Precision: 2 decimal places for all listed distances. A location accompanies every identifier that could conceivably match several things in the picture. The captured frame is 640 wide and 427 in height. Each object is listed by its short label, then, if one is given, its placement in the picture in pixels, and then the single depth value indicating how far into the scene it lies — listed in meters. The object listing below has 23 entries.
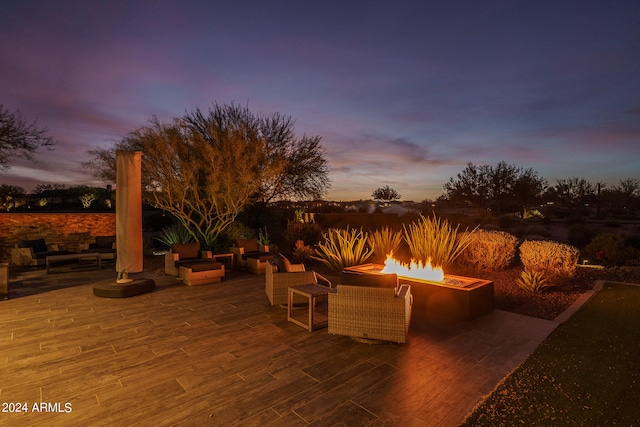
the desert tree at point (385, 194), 48.34
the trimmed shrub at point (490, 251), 7.41
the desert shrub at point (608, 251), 7.82
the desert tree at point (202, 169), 9.07
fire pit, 4.49
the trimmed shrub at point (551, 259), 6.16
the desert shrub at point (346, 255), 7.50
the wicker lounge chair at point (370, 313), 3.49
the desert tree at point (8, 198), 15.77
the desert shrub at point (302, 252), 9.05
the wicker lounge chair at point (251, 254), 7.67
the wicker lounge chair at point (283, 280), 4.85
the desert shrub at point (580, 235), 13.61
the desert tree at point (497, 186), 25.94
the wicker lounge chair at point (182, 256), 7.02
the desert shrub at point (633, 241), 11.57
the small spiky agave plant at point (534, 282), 5.72
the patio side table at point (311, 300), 3.99
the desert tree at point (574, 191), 37.97
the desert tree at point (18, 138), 11.48
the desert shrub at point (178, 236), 9.31
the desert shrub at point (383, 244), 7.70
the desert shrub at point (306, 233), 10.44
